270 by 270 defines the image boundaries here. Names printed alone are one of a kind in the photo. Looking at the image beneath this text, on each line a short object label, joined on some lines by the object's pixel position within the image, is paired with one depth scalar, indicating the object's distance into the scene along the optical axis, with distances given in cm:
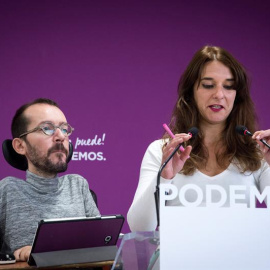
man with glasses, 351
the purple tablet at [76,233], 316
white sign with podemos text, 240
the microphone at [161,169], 300
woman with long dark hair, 334
